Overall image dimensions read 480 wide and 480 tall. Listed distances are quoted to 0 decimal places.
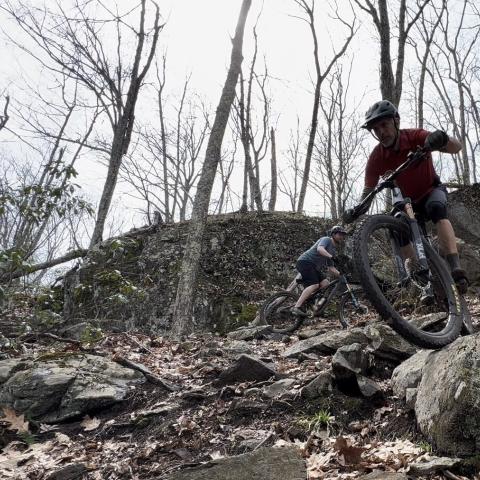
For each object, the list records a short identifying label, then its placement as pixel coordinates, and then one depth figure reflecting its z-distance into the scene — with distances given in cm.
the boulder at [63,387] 447
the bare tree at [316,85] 1661
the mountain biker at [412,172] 402
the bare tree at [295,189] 3378
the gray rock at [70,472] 322
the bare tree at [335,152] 2583
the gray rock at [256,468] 250
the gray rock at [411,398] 314
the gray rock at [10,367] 499
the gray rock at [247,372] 444
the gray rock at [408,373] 343
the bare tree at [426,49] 2041
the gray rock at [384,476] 221
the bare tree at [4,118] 1511
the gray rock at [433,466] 234
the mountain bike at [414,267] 343
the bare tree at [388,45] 1066
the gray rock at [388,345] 434
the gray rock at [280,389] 384
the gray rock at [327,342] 502
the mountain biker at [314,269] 937
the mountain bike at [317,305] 943
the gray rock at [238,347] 612
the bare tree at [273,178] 1803
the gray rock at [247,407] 371
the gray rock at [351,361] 364
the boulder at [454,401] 244
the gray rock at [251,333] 850
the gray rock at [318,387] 368
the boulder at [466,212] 1173
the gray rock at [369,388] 346
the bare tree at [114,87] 1327
